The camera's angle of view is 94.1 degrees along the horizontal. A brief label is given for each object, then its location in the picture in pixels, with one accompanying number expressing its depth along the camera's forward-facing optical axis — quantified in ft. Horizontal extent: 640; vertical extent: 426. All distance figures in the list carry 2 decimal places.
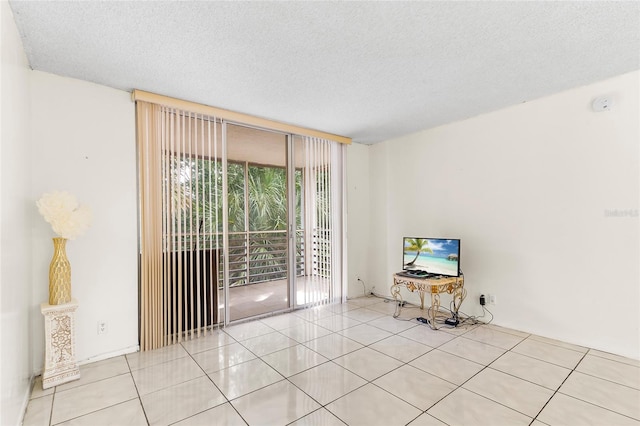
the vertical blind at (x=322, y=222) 14.15
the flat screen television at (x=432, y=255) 11.27
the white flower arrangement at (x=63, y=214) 7.32
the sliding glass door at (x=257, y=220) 16.51
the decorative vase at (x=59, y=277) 7.52
